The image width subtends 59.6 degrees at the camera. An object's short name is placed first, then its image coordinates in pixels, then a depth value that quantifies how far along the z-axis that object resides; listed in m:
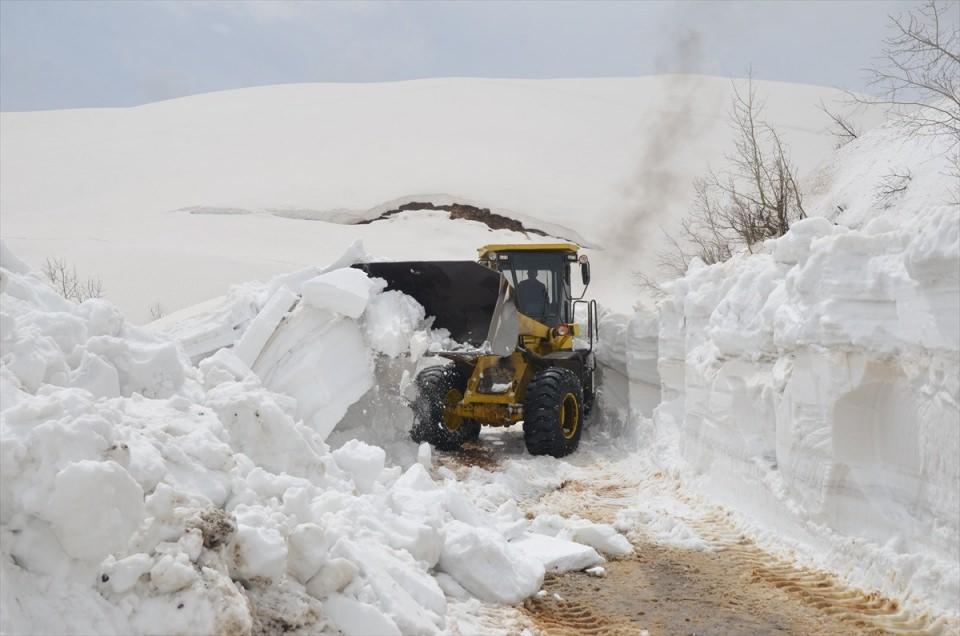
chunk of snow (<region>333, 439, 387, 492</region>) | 5.65
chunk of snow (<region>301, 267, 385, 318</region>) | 8.65
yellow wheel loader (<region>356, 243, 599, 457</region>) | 9.46
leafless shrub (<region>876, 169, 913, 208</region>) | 11.23
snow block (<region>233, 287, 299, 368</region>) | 8.53
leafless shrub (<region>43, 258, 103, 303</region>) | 20.66
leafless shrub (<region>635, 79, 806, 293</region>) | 12.86
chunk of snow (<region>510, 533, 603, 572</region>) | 5.62
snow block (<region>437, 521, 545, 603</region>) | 4.88
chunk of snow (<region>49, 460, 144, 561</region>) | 2.91
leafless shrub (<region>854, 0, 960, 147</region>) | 8.31
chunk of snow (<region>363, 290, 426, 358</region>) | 8.66
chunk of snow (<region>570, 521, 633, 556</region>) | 6.01
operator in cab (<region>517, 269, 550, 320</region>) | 10.95
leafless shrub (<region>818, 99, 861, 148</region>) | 12.92
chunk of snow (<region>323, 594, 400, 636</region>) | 3.73
